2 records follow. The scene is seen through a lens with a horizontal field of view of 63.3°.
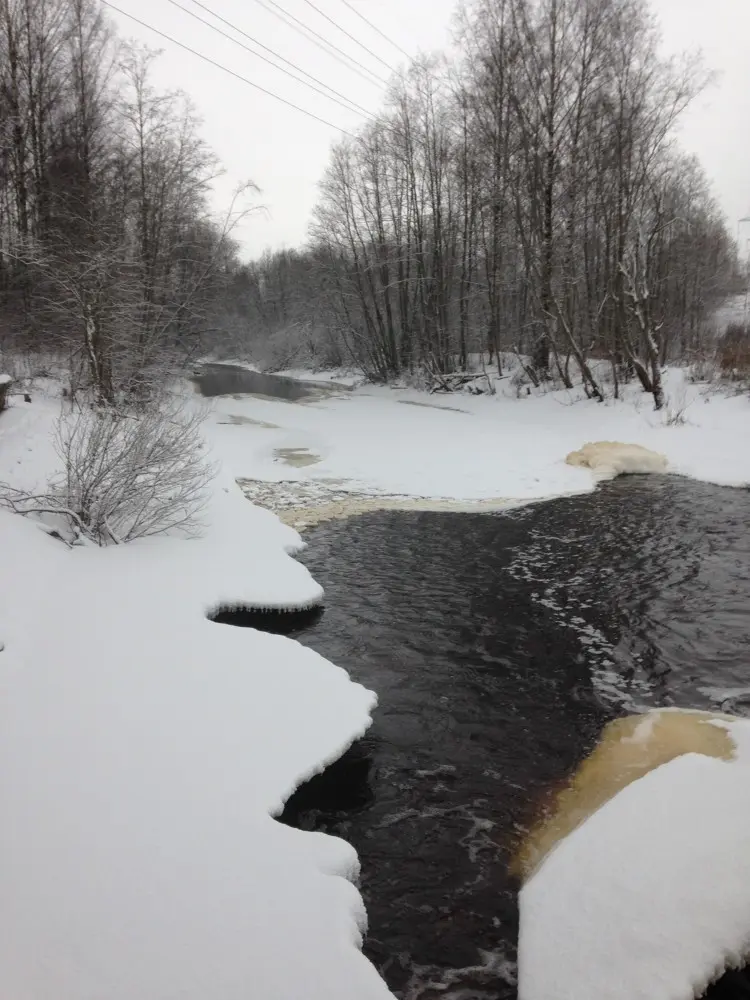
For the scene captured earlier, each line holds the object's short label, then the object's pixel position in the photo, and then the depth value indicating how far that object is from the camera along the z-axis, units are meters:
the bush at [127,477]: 7.70
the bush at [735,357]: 17.00
